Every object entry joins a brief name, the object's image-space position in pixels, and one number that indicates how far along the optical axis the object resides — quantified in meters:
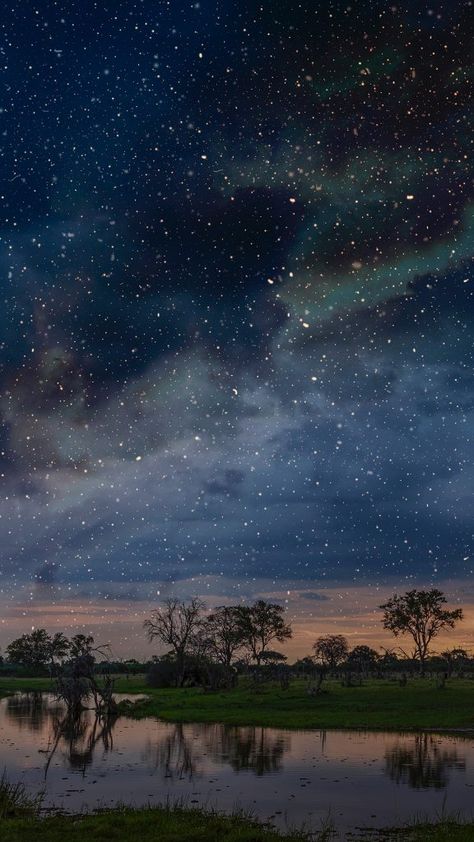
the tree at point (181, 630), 117.19
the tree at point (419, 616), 124.69
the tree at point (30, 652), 177.00
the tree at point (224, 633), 117.19
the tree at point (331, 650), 135.62
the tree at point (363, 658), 147.62
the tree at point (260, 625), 127.62
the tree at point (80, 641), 151.18
